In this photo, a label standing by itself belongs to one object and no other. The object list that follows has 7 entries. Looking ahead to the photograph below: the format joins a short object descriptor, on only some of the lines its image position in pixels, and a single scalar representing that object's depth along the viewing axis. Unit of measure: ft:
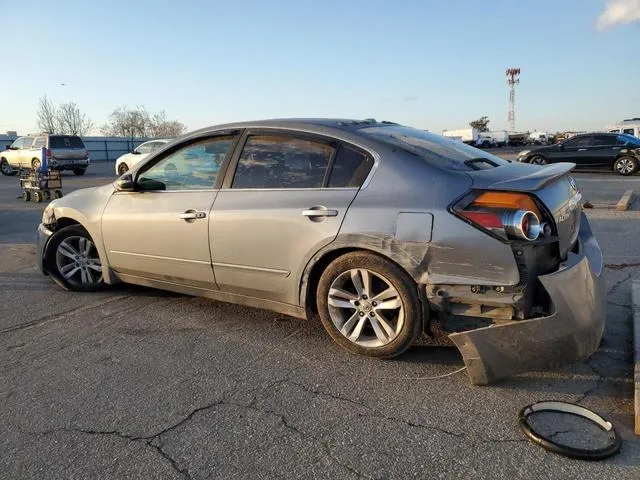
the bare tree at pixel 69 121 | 232.96
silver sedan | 9.84
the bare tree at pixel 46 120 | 226.69
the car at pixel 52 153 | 78.12
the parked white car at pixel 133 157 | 68.69
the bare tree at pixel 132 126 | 264.11
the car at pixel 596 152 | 58.70
